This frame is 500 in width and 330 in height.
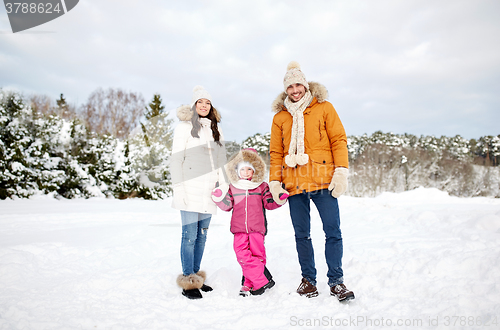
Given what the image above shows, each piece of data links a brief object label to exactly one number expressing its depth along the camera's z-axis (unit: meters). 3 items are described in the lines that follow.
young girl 2.82
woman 2.84
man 2.60
